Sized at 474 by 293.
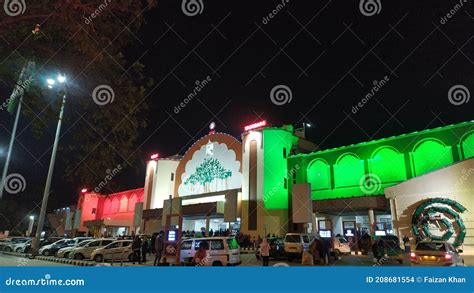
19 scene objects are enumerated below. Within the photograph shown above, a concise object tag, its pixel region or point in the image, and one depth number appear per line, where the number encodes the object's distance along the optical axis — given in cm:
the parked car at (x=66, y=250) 2118
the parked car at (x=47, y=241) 2830
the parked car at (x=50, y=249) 2384
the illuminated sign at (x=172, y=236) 1573
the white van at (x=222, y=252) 1423
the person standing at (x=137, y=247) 1841
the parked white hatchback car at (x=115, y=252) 1898
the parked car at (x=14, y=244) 2716
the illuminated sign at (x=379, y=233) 2430
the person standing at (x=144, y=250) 1897
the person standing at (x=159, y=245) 1655
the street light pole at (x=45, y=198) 2041
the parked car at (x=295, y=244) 1873
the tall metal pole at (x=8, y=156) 1953
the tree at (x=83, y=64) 721
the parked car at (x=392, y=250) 1853
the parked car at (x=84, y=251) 2016
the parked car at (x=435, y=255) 1211
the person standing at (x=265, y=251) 1452
